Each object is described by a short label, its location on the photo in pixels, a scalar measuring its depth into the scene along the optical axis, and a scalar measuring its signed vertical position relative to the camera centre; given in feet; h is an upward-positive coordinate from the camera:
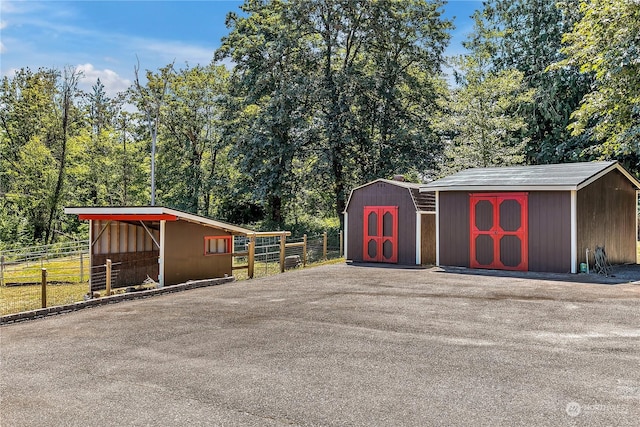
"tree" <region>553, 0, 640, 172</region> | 42.50 +14.53
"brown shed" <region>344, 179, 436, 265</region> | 43.01 +0.12
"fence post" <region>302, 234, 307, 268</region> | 44.37 -2.68
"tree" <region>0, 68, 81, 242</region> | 89.66 +16.65
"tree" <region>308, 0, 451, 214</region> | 73.00 +22.16
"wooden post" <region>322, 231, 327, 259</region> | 52.42 -2.36
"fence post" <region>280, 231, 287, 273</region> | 40.45 -2.01
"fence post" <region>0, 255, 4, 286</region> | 43.55 -4.28
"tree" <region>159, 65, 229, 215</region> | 94.02 +17.54
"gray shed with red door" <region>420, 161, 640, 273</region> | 35.14 +0.67
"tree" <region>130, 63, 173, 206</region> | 98.89 +27.30
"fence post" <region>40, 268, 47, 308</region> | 24.45 -3.18
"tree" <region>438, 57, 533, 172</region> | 69.00 +15.15
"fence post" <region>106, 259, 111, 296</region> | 29.27 -3.14
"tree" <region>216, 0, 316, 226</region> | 73.41 +19.85
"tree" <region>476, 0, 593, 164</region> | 76.79 +28.06
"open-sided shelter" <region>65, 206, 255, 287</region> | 34.45 -1.38
